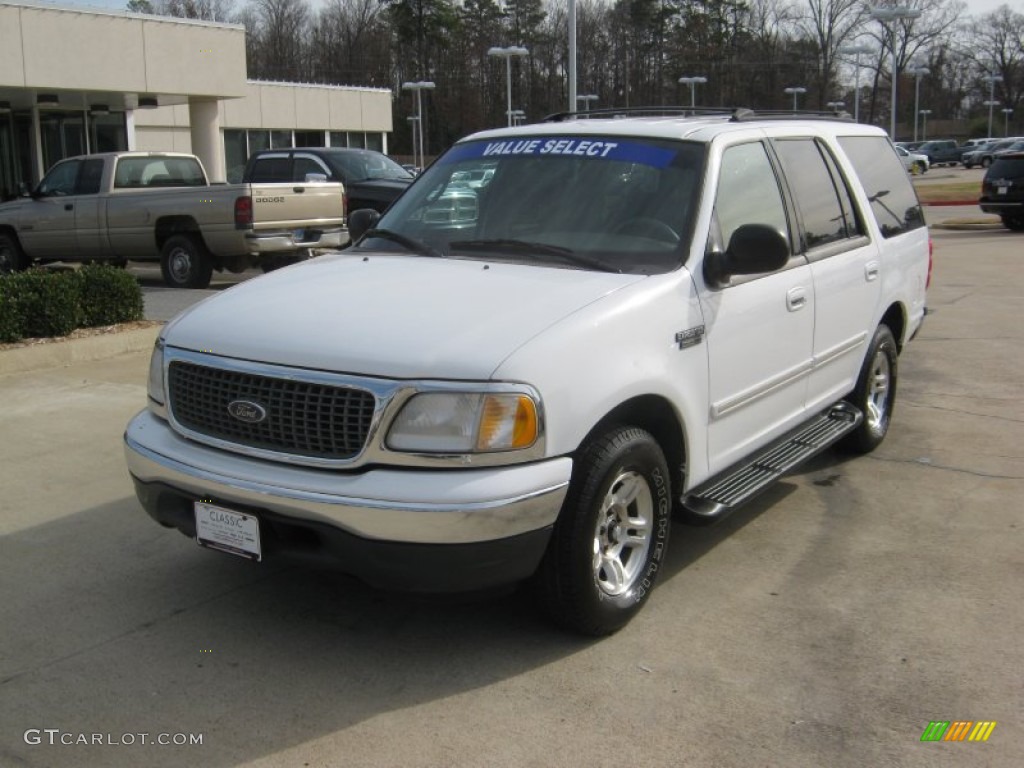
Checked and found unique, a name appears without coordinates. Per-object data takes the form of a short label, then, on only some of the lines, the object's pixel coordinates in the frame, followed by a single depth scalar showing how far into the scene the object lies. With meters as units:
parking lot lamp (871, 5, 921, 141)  35.38
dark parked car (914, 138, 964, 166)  74.06
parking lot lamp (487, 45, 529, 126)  37.00
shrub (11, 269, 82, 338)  9.14
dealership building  20.28
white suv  3.48
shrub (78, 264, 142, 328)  9.71
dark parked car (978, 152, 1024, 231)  22.52
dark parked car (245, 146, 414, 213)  16.36
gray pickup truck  13.11
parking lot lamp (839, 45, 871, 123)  42.30
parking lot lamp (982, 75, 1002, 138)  96.32
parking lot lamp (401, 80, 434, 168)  52.08
